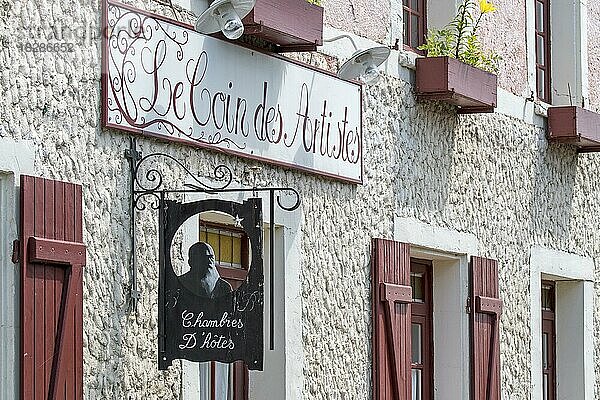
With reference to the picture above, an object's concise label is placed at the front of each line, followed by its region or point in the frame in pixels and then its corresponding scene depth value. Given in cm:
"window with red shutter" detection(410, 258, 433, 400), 1395
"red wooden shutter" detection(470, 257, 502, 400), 1419
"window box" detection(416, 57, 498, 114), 1345
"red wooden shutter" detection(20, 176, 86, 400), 892
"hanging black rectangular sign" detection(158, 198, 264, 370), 945
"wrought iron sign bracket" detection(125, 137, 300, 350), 989
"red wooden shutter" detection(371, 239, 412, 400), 1267
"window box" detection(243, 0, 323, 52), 1090
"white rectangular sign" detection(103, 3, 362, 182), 999
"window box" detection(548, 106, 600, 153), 1586
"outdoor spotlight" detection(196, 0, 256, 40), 1039
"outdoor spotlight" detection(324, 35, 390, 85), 1206
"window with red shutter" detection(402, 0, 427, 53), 1407
